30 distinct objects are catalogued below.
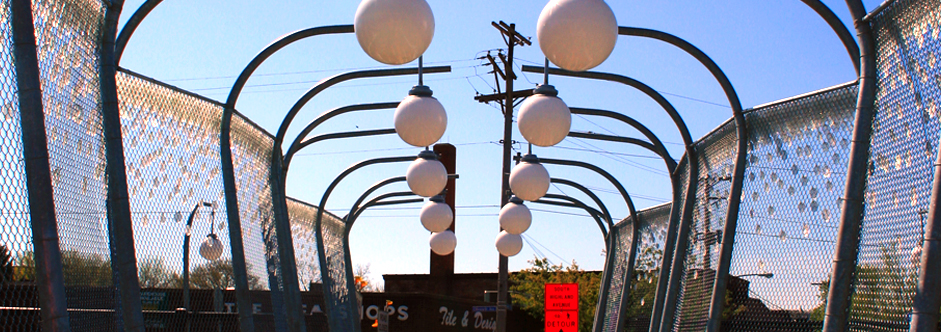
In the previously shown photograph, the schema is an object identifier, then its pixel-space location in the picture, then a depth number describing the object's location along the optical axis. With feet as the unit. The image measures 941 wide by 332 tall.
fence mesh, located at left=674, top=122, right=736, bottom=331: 29.01
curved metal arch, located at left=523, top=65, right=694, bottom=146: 31.63
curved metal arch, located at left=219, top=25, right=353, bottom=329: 26.68
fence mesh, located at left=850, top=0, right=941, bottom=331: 16.71
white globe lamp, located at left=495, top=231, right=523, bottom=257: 41.52
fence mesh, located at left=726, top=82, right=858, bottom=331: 21.35
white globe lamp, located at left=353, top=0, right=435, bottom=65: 14.75
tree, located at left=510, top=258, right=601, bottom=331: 115.55
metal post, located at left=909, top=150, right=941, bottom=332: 14.99
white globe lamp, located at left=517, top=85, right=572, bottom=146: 21.39
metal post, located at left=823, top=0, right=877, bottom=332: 18.33
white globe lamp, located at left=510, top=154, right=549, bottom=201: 29.25
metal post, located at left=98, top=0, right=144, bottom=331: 18.70
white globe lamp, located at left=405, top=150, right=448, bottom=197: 27.94
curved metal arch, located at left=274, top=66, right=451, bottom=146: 32.45
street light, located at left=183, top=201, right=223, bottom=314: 24.78
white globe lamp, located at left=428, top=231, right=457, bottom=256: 41.47
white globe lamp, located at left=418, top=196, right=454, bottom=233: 36.65
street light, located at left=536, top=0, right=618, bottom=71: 14.61
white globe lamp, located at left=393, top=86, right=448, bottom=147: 21.91
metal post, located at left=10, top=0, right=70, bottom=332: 15.02
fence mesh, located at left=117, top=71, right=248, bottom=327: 22.40
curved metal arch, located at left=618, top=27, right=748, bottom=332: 25.23
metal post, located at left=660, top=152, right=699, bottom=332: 32.35
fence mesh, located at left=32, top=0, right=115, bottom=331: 17.03
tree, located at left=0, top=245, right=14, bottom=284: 14.91
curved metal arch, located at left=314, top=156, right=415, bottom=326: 48.85
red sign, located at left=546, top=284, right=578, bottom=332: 49.55
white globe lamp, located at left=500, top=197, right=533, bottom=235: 36.58
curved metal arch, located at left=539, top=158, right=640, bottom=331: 48.83
